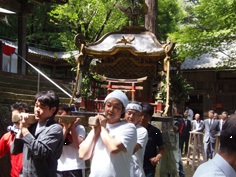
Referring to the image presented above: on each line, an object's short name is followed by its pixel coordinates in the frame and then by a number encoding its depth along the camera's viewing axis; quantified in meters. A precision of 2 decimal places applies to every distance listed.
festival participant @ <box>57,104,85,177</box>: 3.40
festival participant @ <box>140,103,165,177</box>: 3.93
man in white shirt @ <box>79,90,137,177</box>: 2.57
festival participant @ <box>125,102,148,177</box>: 3.30
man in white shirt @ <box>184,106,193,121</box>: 15.07
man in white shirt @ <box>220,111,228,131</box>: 10.15
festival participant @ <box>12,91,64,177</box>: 2.49
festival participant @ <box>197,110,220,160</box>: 10.30
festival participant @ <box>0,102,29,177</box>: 3.22
